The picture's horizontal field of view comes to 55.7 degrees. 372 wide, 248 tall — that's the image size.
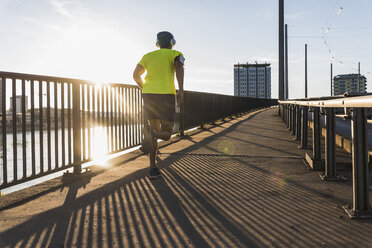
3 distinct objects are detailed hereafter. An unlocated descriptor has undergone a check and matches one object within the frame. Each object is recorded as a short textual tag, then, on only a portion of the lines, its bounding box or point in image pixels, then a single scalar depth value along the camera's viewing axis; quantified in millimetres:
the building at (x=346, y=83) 154088
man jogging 4559
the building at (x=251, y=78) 165438
